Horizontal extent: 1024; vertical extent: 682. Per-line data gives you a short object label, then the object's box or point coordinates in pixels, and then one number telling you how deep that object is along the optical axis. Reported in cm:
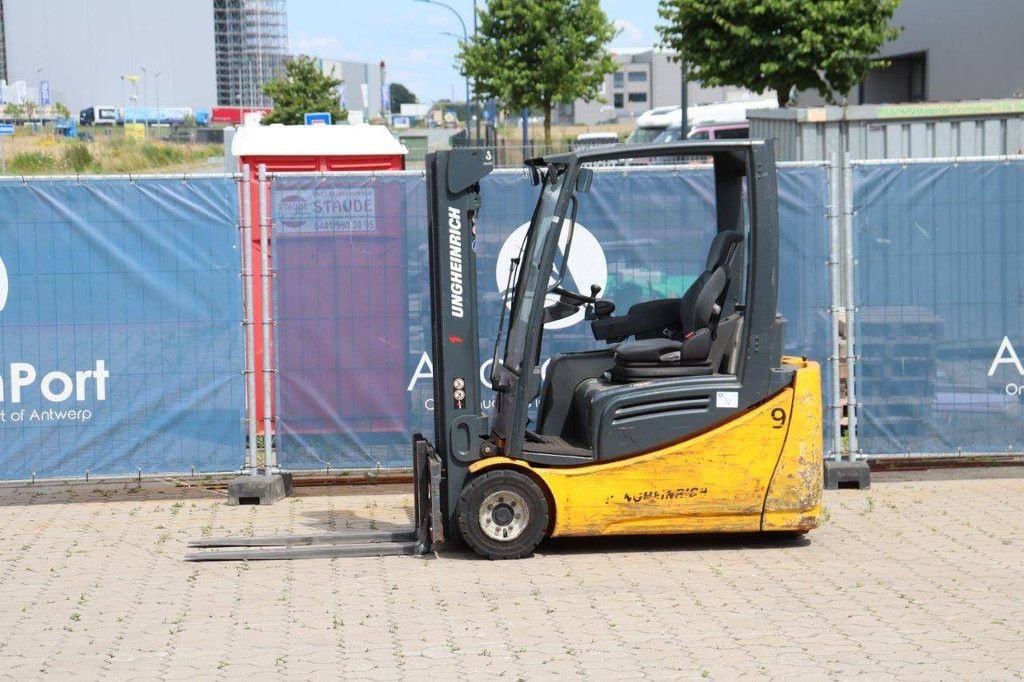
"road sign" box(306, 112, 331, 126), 2955
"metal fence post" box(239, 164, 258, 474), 1009
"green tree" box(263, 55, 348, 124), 6800
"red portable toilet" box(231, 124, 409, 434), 1019
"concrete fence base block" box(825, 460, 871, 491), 1017
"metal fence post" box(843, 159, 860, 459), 1024
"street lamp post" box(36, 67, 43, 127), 12628
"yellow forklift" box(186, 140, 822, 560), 799
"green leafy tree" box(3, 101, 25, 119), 11300
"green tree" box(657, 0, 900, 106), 3081
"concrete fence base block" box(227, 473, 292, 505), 1002
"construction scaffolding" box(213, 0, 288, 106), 16275
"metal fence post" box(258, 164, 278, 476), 1011
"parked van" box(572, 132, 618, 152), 5175
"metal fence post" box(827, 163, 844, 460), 1025
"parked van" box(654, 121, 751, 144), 3756
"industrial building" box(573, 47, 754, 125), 13521
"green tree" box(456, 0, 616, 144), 4509
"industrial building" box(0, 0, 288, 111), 13662
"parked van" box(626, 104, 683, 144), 4474
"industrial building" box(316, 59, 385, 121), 15554
